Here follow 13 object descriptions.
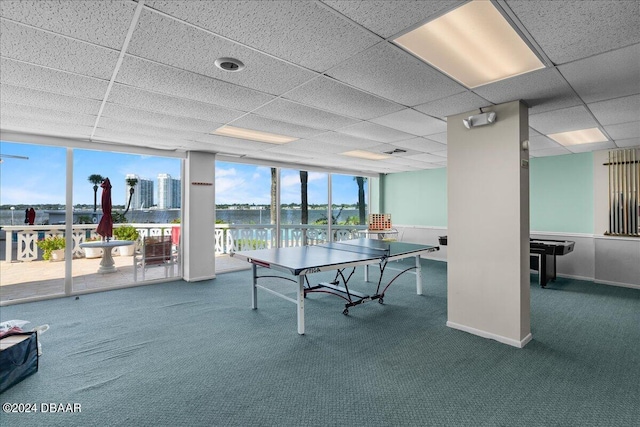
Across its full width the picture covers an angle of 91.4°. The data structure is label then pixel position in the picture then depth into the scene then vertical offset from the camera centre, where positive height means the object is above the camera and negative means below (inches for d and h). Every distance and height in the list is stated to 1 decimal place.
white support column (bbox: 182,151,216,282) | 225.1 -1.6
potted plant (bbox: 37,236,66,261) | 280.1 -28.6
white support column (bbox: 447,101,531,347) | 118.9 -5.0
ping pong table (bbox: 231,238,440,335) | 131.4 -20.4
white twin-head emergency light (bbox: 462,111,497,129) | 121.0 +37.6
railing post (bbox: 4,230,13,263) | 267.6 -27.5
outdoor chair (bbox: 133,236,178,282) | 226.4 -28.0
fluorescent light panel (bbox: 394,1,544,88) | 68.1 +43.2
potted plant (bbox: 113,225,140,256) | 301.3 -17.3
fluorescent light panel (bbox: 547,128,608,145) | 170.0 +45.0
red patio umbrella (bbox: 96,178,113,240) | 228.4 +3.0
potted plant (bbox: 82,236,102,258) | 308.1 -37.1
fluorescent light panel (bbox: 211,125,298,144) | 166.5 +46.1
